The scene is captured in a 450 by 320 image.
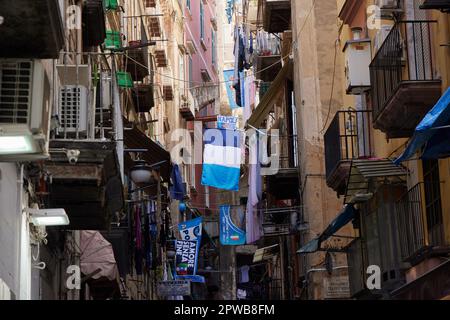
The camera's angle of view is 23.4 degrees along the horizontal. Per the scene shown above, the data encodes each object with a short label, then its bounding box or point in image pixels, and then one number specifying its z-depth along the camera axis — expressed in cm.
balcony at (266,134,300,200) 3020
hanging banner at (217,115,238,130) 4891
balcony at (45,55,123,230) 1495
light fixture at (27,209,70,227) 1336
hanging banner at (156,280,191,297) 3281
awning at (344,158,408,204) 1880
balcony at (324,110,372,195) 2131
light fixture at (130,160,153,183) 2230
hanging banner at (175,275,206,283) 3969
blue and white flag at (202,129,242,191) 3400
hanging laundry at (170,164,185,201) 3688
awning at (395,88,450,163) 1266
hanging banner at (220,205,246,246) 3520
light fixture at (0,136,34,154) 1000
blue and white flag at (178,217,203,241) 3856
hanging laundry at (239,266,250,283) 5886
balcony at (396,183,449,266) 1648
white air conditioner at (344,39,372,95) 2078
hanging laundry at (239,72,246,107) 4333
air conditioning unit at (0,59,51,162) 1011
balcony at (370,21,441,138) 1602
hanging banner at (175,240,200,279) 3916
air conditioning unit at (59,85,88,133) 1533
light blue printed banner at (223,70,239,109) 5300
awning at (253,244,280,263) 3803
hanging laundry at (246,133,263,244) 3159
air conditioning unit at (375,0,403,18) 1834
